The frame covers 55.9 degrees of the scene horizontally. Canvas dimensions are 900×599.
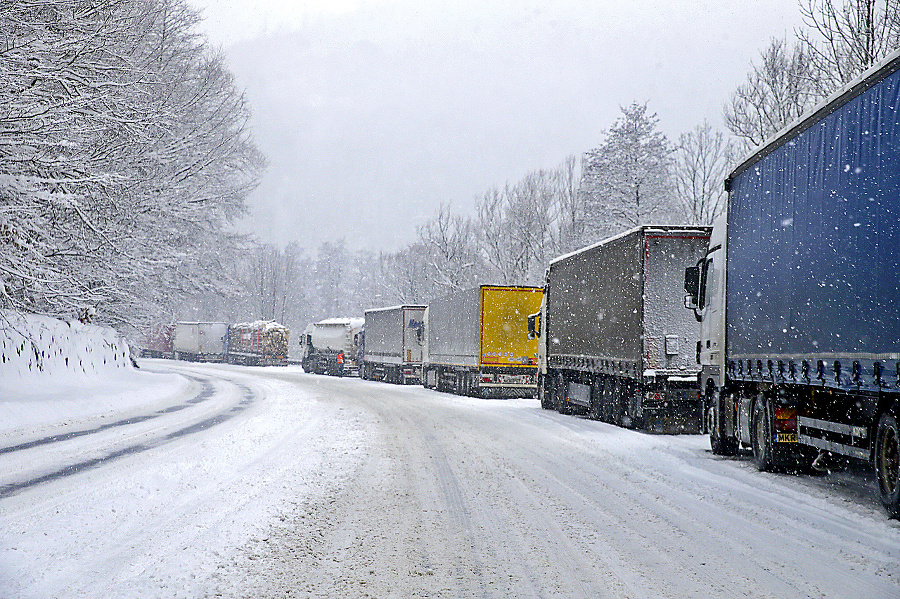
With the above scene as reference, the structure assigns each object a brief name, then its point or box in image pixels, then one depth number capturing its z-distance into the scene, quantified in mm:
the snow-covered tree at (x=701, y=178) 42094
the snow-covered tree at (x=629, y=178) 47781
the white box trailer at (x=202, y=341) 77688
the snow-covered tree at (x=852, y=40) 19828
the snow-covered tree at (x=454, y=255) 63844
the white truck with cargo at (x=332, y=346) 54312
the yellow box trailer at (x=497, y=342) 29922
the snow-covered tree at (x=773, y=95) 24641
